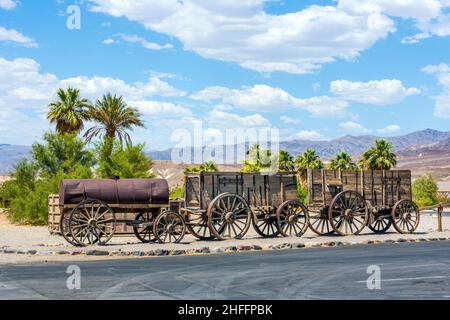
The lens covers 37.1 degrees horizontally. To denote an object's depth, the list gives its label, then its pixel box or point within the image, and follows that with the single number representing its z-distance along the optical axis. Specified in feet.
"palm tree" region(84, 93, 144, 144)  184.41
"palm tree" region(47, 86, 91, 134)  192.24
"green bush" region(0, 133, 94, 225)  132.06
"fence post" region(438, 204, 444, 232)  97.30
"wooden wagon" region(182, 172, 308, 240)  77.71
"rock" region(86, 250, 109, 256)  63.77
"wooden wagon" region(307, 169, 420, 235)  85.76
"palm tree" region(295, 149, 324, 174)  241.35
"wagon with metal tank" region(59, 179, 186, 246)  70.69
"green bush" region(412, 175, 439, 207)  241.74
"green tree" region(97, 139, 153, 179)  124.16
